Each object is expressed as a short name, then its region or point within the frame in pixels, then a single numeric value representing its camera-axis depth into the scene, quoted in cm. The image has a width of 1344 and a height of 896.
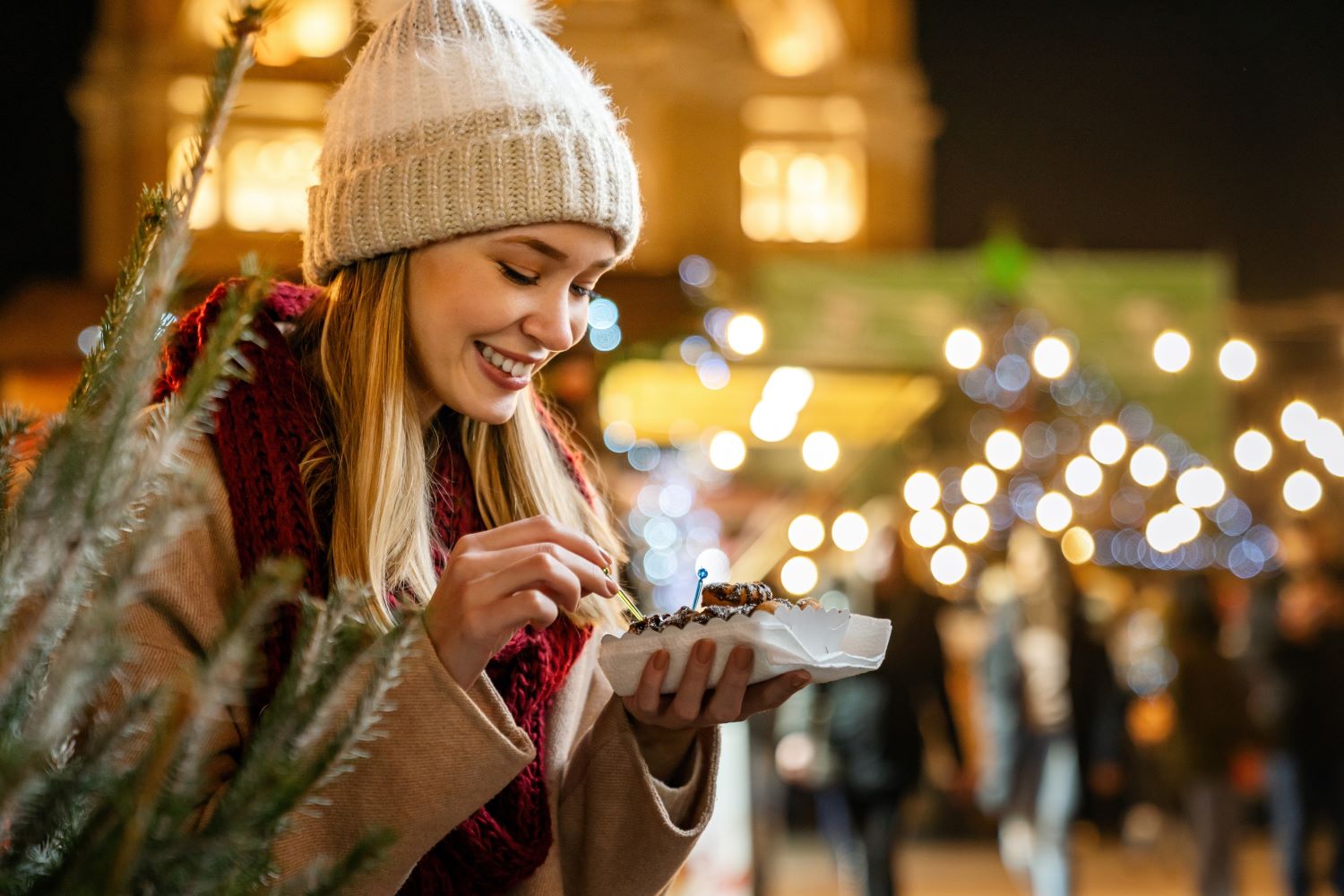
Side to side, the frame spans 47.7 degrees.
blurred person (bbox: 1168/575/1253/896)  732
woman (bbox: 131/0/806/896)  153
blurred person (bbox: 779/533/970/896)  667
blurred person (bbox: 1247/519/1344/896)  730
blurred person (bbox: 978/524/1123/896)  706
